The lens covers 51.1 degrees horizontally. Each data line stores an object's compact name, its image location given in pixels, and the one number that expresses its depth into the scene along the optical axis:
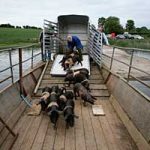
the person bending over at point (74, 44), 6.32
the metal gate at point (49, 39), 7.23
